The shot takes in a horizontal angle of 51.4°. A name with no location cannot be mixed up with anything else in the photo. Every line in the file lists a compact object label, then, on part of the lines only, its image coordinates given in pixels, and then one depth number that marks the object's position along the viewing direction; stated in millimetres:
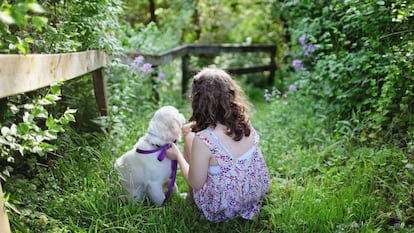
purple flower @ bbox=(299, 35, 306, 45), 5019
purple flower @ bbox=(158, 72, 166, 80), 5711
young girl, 2725
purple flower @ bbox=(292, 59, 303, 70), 5215
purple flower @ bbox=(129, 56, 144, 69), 4468
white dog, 2941
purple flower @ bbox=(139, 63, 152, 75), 4677
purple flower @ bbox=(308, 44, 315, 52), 4865
